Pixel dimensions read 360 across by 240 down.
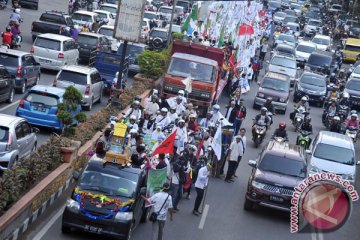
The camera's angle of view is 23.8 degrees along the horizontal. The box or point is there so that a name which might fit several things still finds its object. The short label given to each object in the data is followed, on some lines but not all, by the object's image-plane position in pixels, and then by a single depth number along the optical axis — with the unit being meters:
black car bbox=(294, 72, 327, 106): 41.50
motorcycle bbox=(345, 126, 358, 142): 32.03
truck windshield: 32.22
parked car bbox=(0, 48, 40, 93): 30.14
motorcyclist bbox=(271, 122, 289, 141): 28.20
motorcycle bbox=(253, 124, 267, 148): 29.84
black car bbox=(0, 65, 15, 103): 27.18
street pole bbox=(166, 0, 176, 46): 40.39
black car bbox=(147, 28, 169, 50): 46.65
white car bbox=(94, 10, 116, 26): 54.57
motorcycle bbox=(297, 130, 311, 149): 29.08
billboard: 27.36
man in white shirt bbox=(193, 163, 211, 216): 19.77
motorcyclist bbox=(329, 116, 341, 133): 31.91
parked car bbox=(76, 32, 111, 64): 40.12
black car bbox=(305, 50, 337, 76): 49.66
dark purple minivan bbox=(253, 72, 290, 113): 37.94
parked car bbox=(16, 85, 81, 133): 24.99
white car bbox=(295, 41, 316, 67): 54.41
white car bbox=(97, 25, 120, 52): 44.81
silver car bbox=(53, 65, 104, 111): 29.95
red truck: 31.88
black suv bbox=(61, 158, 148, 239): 16.30
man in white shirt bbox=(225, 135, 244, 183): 23.58
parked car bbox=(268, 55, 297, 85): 45.21
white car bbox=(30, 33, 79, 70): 35.94
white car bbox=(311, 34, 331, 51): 61.09
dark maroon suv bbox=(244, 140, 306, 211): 20.78
